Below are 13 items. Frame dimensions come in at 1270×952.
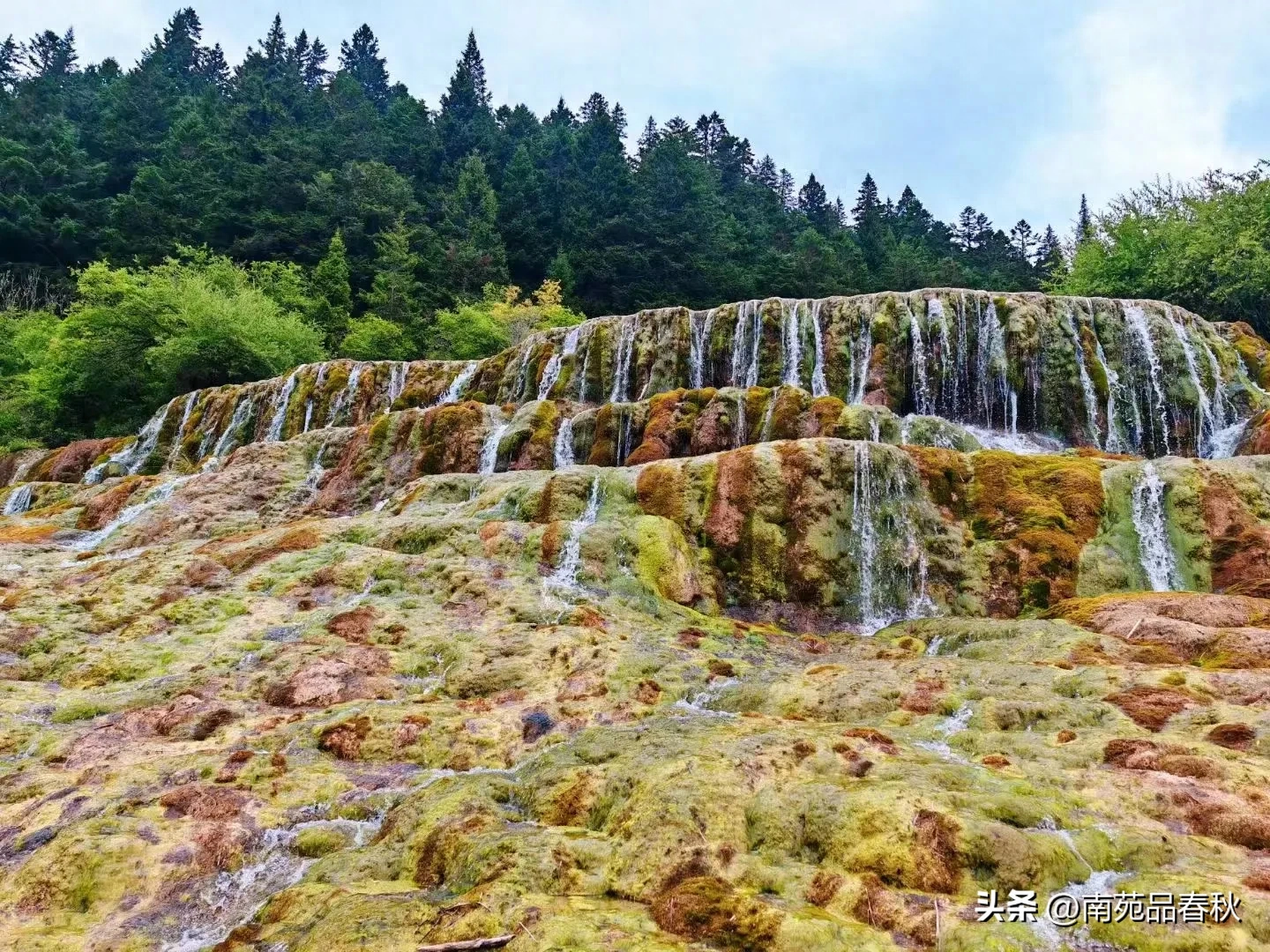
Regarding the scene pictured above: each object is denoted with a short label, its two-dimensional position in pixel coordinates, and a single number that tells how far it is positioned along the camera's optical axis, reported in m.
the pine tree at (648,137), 77.21
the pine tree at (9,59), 81.94
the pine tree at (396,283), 49.53
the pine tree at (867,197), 78.71
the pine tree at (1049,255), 63.72
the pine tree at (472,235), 54.84
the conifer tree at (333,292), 48.16
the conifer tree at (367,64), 92.25
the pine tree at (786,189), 94.38
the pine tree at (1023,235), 78.50
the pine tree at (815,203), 82.36
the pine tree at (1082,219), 71.29
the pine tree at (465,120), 70.06
